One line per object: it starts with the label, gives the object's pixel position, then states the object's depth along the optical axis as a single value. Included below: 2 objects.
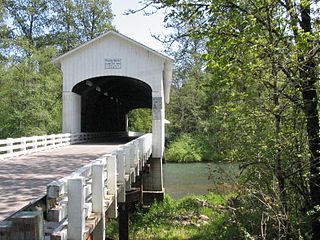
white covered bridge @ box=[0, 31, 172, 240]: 3.93
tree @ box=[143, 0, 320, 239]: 6.25
